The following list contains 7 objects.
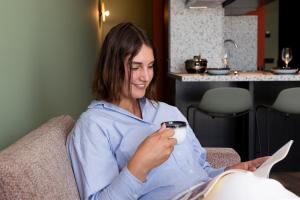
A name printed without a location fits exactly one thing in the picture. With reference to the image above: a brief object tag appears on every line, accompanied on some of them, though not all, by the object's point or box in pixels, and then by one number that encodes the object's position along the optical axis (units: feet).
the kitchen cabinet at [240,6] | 15.06
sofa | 2.74
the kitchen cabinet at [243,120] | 12.10
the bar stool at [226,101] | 11.37
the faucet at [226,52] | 14.62
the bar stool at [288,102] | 11.09
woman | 3.70
